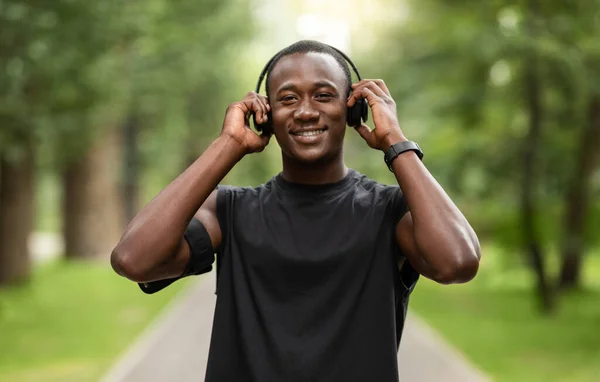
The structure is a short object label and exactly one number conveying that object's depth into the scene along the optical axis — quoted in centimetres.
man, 258
